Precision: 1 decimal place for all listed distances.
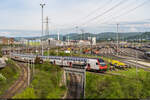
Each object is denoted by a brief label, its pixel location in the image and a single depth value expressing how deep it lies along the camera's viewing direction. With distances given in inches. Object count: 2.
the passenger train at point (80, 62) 1493.6
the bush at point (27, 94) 983.1
